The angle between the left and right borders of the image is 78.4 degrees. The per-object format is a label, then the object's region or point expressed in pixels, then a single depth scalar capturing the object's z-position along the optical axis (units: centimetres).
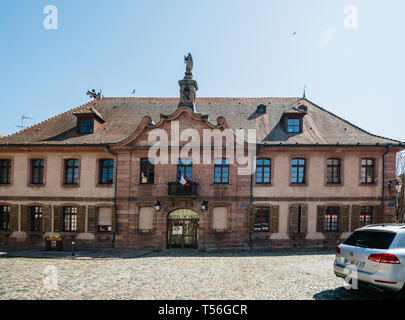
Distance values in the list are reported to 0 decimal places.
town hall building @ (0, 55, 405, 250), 1628
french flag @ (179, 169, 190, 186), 1569
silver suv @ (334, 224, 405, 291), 620
